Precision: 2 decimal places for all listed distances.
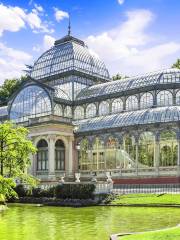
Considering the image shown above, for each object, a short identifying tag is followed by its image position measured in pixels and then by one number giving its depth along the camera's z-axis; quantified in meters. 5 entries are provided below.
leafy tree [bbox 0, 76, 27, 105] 88.88
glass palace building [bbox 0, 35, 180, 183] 50.00
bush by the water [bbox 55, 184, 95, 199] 37.25
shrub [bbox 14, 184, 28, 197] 41.97
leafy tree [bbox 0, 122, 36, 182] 31.64
